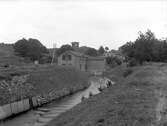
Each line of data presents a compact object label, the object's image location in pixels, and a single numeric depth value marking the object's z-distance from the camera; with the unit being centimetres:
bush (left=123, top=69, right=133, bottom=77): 5478
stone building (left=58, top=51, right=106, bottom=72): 8550
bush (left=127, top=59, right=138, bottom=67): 6280
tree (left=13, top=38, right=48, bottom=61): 7244
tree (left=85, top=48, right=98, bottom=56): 11703
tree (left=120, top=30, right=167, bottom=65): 5969
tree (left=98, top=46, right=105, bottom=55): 13592
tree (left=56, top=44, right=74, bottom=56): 10236
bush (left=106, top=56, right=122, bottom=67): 9951
